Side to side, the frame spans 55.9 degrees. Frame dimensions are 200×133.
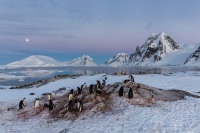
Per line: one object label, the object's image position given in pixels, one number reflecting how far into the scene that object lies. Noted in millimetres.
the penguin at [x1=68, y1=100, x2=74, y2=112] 14744
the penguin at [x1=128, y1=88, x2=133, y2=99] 16625
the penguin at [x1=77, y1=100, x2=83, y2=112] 14953
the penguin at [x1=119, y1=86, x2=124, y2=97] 17292
